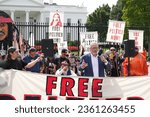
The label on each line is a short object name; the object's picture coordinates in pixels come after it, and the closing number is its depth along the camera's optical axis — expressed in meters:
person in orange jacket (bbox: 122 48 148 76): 8.37
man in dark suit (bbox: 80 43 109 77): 7.10
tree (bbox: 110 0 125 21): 54.81
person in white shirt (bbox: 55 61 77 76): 7.28
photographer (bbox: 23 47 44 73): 7.82
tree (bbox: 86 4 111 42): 60.55
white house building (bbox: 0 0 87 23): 64.23
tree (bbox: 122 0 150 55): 34.59
